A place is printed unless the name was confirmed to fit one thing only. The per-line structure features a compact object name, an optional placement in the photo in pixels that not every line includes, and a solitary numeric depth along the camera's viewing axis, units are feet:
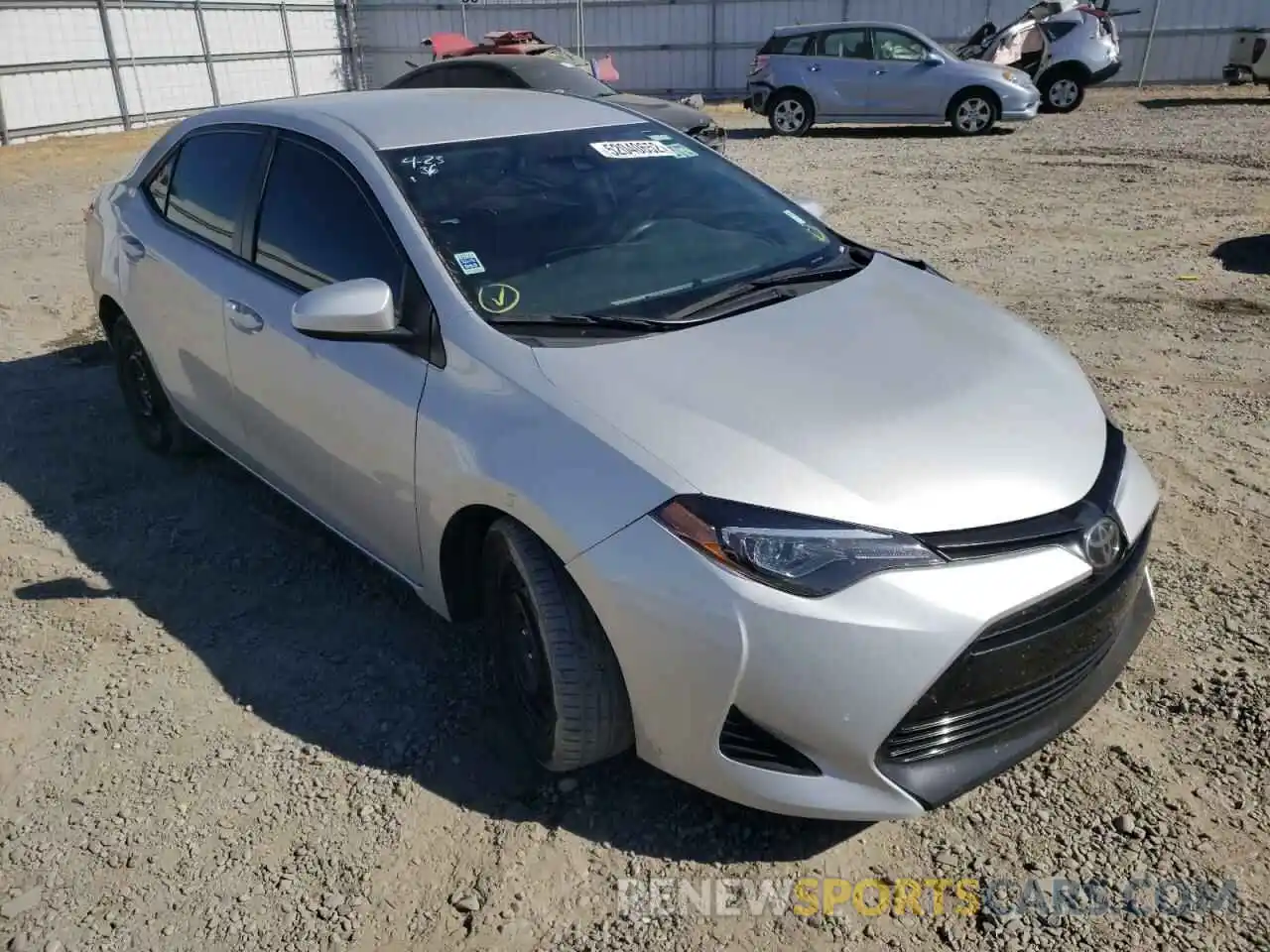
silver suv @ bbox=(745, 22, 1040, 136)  47.98
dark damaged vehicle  34.53
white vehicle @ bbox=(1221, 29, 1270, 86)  54.34
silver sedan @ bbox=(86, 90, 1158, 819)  7.06
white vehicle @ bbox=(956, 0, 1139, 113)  54.29
